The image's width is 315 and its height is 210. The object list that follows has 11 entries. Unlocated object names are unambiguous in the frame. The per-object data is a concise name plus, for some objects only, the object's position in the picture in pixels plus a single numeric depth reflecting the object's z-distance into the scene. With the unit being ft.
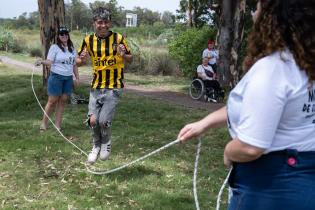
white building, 294.66
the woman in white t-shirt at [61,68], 29.78
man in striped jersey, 21.33
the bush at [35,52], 116.88
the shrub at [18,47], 130.21
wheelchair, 47.83
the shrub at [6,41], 130.41
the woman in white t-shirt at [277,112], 6.72
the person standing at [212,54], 50.55
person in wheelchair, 47.75
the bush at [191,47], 60.70
